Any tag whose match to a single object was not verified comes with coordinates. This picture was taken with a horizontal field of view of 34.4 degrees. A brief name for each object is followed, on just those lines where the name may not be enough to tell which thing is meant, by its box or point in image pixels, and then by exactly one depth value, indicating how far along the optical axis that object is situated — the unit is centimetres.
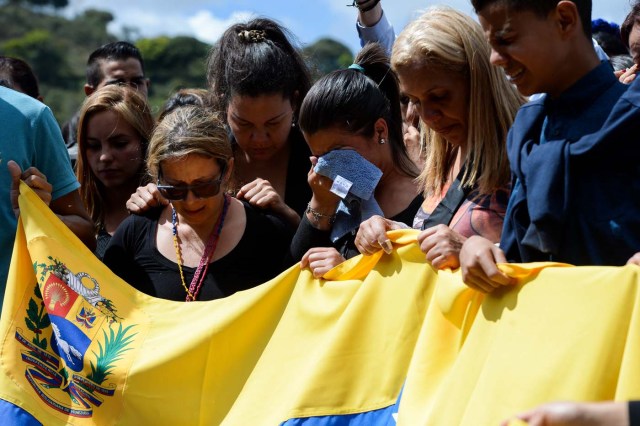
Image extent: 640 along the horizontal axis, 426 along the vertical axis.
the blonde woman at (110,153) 498
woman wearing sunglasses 407
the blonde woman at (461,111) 336
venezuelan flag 268
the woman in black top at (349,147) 399
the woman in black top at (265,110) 473
